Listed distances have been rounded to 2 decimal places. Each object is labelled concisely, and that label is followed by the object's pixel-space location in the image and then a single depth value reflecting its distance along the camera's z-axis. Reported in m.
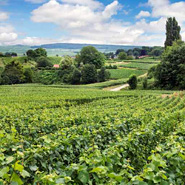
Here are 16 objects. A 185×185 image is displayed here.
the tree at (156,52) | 127.06
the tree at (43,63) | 82.19
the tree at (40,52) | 98.69
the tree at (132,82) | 44.73
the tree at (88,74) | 64.49
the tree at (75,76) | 64.62
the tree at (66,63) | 75.75
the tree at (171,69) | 41.72
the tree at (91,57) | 81.31
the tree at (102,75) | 64.50
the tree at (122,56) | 118.22
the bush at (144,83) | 45.02
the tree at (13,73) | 60.64
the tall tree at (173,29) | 56.84
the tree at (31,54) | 98.69
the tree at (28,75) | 66.50
